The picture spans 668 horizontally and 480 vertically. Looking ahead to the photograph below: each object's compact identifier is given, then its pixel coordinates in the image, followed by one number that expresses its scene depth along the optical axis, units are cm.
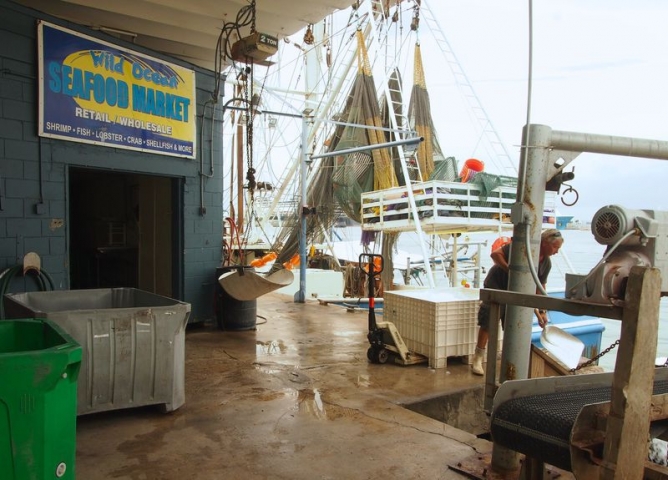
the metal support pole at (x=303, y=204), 1002
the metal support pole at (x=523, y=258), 321
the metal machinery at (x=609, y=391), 209
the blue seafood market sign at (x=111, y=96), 588
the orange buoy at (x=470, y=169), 1130
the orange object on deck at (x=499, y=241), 1120
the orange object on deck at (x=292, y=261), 1296
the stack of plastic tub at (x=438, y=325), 600
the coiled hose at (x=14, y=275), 539
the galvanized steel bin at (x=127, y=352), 394
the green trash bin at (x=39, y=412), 212
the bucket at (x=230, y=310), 766
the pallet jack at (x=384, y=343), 609
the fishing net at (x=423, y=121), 1320
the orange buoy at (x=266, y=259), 1257
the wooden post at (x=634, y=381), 205
